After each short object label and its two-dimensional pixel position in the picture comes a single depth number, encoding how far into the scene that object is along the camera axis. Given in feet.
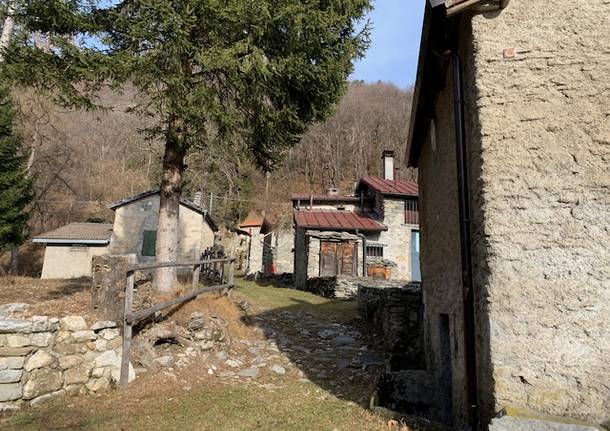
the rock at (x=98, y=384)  16.25
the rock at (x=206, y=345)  21.62
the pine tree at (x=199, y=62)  23.08
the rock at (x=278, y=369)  20.67
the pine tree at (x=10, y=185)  54.29
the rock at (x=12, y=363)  14.33
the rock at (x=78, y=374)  15.81
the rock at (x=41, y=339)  15.15
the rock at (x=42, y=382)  14.67
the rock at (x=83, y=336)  16.29
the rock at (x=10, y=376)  14.23
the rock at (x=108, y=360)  16.69
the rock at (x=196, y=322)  22.22
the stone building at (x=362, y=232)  63.52
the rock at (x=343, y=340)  27.68
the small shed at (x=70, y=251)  72.69
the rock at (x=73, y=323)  16.20
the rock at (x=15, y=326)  14.69
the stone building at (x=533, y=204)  9.68
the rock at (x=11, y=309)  18.90
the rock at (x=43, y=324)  15.28
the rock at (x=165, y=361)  19.19
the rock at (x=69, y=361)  15.78
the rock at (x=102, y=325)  16.94
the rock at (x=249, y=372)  19.87
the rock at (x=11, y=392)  14.10
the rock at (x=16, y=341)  14.64
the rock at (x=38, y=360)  14.85
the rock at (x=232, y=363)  21.12
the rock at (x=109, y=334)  17.08
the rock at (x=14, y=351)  14.47
